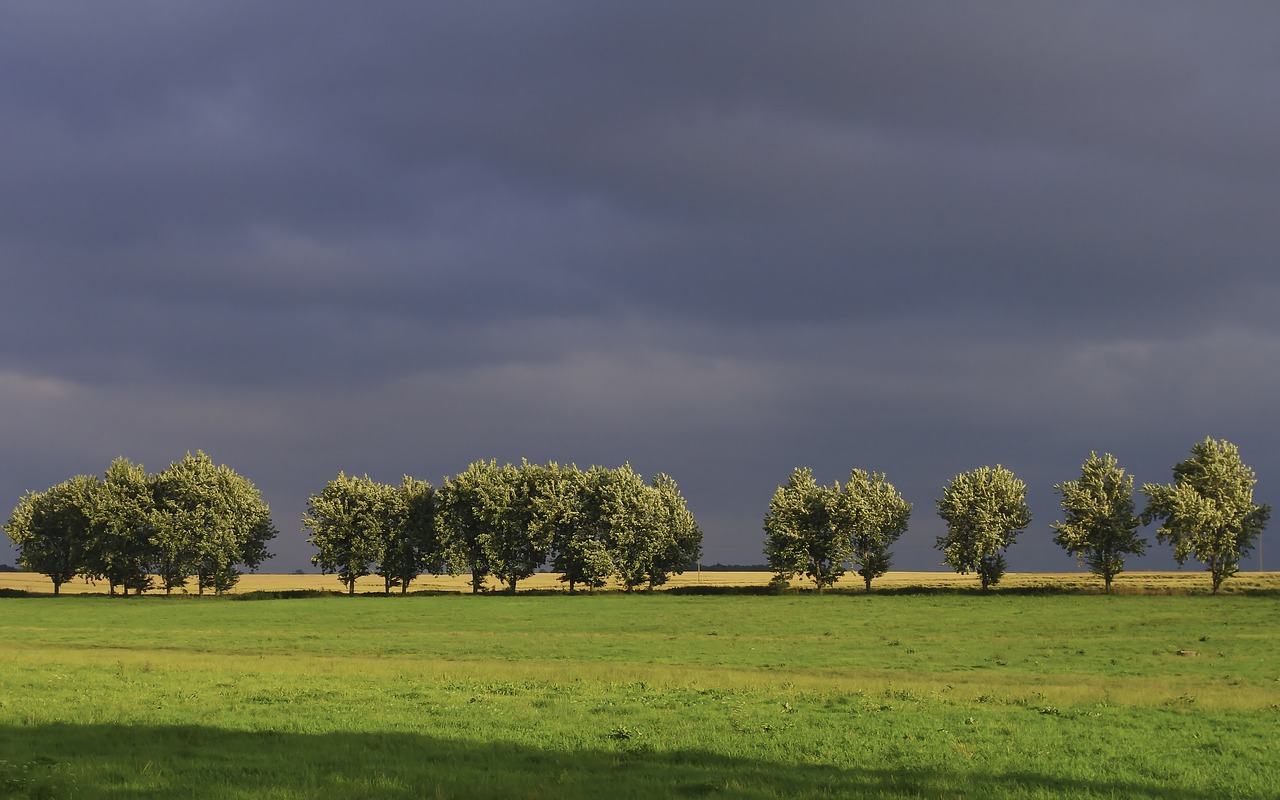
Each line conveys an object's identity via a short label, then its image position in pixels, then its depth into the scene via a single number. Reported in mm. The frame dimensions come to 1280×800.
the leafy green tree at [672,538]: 142125
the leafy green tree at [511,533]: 142625
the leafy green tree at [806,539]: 137625
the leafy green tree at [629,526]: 140000
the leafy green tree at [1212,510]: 124375
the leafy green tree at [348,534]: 144500
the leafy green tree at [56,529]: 145875
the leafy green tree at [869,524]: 137875
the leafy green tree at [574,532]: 139125
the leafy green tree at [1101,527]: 127562
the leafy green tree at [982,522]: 132125
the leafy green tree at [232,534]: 139625
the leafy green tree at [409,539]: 146750
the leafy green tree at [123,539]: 140875
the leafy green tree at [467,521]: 143625
